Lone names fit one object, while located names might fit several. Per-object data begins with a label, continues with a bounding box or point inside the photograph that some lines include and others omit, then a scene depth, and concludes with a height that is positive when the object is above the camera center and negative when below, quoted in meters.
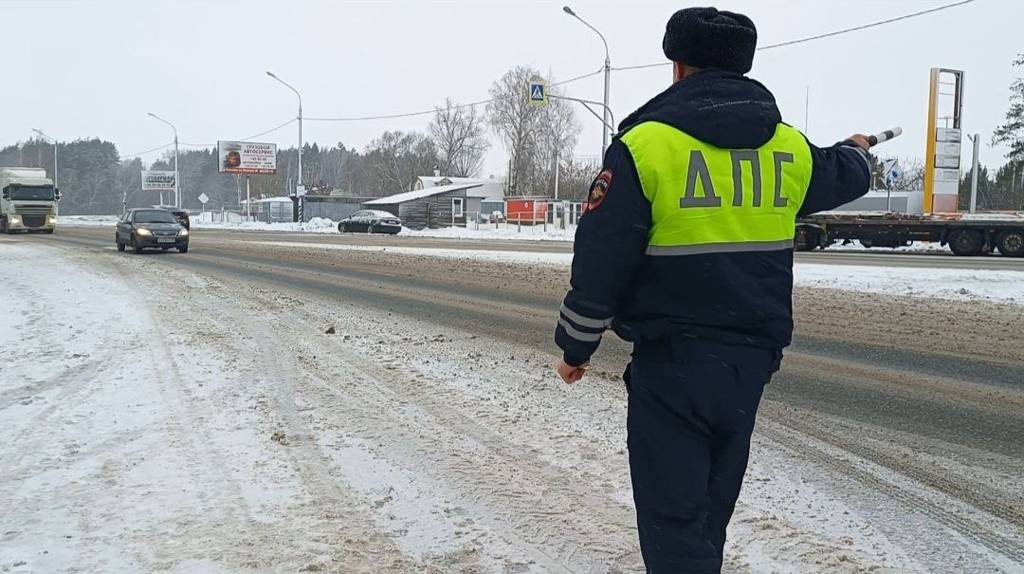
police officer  2.16 -0.14
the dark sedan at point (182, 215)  38.96 +0.11
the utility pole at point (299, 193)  54.12 +1.98
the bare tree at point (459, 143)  100.75 +10.46
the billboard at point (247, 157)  75.69 +6.06
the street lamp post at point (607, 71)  30.97 +6.26
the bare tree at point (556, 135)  84.38 +9.94
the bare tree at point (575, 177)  77.62 +4.98
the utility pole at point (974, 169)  28.47 +2.43
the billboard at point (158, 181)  88.69 +4.12
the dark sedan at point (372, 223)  47.00 -0.12
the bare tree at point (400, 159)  111.95 +9.46
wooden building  57.72 +1.17
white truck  37.50 +0.71
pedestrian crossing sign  31.55 +5.38
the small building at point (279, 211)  72.94 +0.72
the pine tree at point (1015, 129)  50.28 +6.90
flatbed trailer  24.19 +0.04
